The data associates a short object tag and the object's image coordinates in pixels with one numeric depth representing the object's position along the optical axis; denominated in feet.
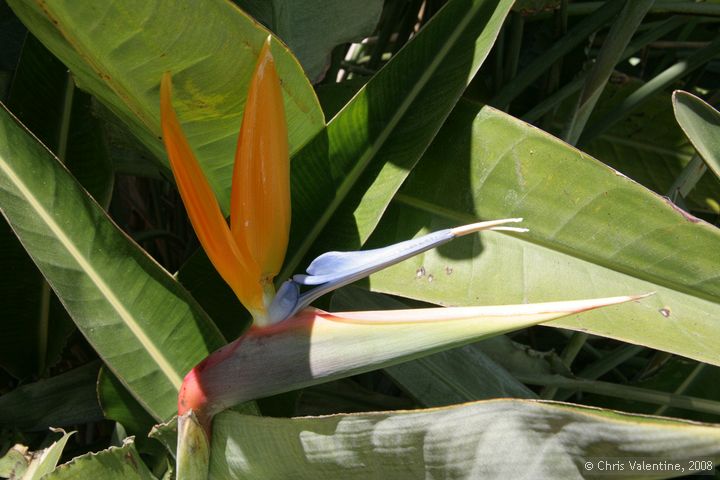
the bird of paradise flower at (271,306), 1.53
